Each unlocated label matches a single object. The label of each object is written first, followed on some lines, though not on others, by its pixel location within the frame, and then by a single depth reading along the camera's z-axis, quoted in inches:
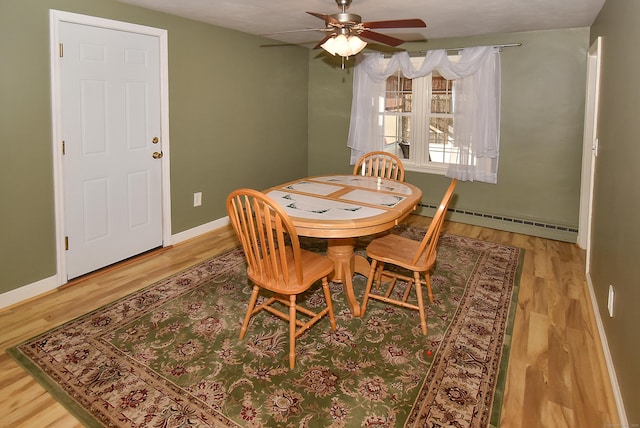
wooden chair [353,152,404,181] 147.9
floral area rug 75.4
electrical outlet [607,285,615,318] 89.6
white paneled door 124.0
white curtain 178.7
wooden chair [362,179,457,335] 98.0
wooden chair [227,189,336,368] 84.0
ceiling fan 101.0
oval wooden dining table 92.8
